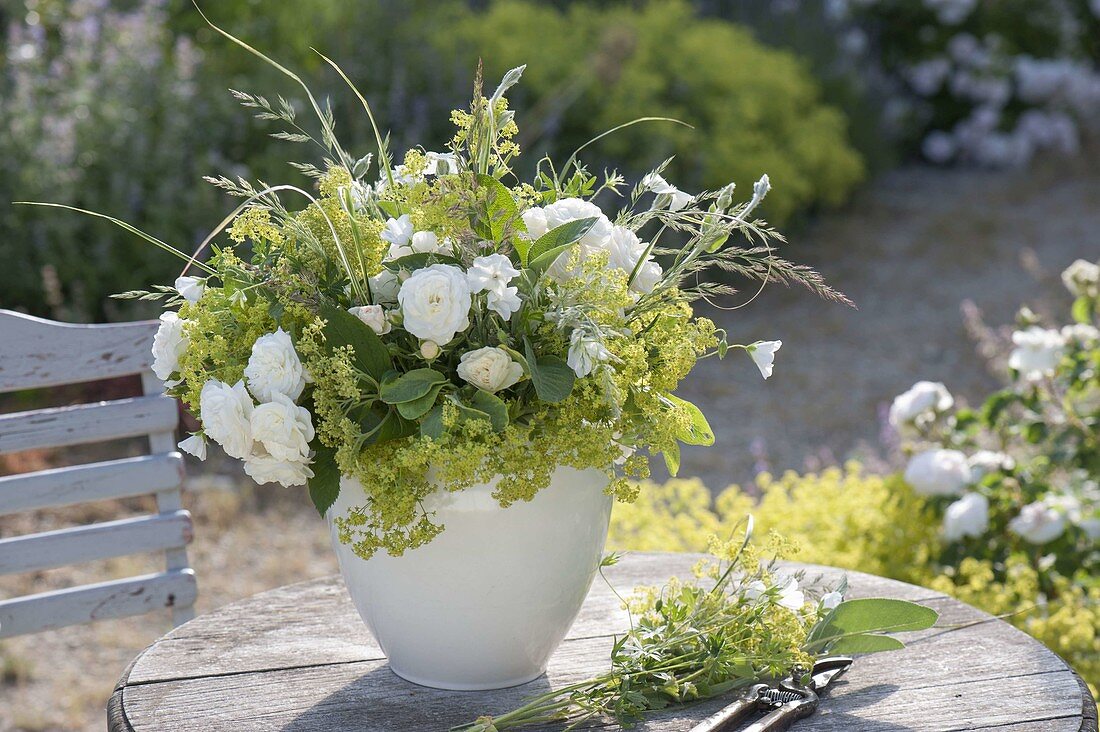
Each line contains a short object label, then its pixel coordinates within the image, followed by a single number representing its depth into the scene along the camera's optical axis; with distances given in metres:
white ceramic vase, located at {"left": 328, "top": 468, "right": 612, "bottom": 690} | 1.96
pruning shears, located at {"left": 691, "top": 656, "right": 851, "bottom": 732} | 1.93
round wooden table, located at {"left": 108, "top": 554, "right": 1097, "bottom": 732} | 1.97
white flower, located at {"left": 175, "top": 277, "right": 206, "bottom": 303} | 1.96
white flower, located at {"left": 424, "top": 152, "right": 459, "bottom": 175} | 1.93
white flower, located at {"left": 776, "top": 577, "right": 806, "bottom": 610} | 2.01
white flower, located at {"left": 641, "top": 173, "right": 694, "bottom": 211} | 1.96
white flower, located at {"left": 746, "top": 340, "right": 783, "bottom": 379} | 1.96
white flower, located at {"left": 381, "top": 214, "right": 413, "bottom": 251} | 1.91
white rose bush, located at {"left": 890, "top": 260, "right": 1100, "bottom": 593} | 2.79
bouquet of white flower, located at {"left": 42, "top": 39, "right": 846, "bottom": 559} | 1.89
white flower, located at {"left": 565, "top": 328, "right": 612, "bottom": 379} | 1.87
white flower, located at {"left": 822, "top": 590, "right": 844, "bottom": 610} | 2.06
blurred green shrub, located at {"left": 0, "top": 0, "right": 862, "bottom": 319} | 4.72
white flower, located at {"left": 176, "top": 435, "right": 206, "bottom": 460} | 1.96
